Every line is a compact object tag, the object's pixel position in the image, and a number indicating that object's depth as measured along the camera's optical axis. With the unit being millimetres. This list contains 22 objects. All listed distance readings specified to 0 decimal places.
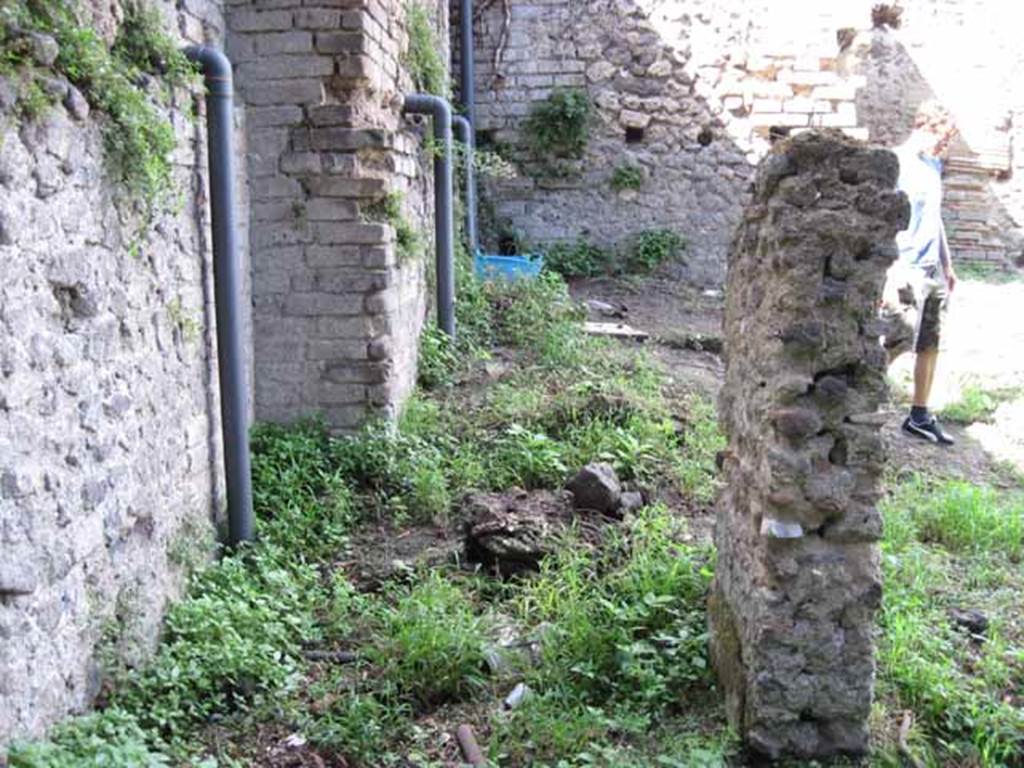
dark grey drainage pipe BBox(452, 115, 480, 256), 7562
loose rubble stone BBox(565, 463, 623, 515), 4262
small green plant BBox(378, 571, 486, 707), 3164
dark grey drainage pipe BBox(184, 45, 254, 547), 3719
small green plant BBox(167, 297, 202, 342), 3506
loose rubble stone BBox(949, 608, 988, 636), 3512
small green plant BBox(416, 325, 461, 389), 6004
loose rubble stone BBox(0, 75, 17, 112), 2270
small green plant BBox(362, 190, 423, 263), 4918
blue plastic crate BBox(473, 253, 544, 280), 8188
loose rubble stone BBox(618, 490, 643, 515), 4281
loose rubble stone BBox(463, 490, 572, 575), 3896
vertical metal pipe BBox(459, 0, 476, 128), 9570
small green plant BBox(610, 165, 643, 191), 9969
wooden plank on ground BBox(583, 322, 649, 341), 7680
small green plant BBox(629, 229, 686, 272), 9992
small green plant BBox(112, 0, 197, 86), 3143
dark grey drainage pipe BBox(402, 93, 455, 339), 5723
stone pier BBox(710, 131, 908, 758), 2656
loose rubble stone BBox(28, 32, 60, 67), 2412
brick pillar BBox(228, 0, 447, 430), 4641
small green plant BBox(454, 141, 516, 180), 7473
